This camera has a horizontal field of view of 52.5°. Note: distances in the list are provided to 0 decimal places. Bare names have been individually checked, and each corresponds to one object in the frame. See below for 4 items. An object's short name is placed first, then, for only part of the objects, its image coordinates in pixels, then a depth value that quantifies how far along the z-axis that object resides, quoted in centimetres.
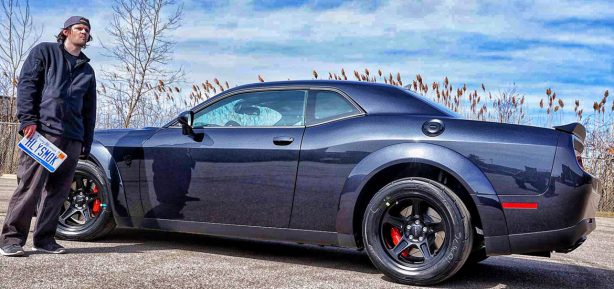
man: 458
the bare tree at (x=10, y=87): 1565
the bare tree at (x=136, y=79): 1398
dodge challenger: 387
